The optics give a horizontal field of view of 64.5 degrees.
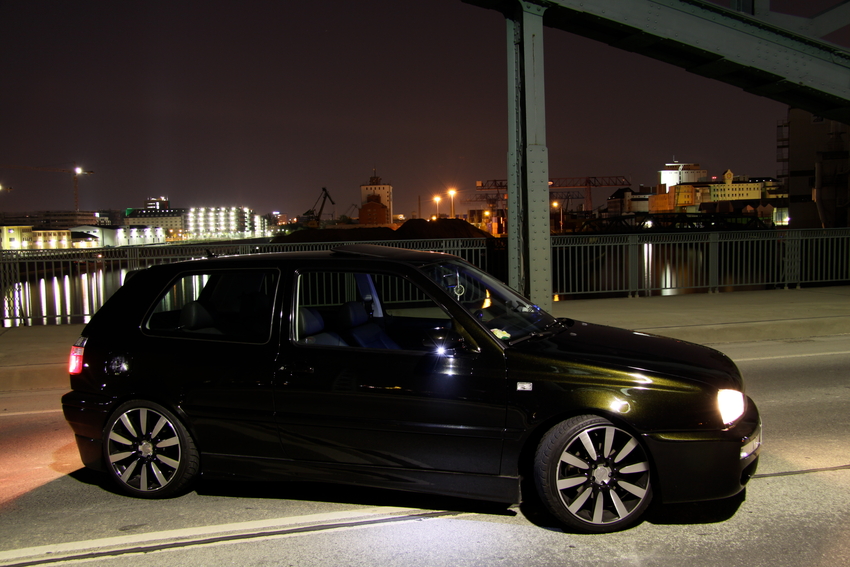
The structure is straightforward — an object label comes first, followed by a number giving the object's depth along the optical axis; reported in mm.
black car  3729
